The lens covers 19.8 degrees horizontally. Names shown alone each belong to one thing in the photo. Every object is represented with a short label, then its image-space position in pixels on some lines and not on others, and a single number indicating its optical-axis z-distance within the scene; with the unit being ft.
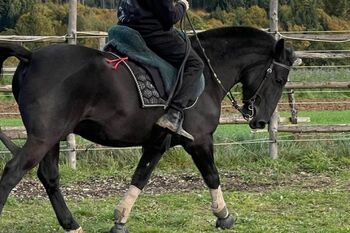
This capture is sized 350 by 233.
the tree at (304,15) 127.07
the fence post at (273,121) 48.52
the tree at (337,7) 147.64
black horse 24.48
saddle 27.00
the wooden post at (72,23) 46.10
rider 27.28
